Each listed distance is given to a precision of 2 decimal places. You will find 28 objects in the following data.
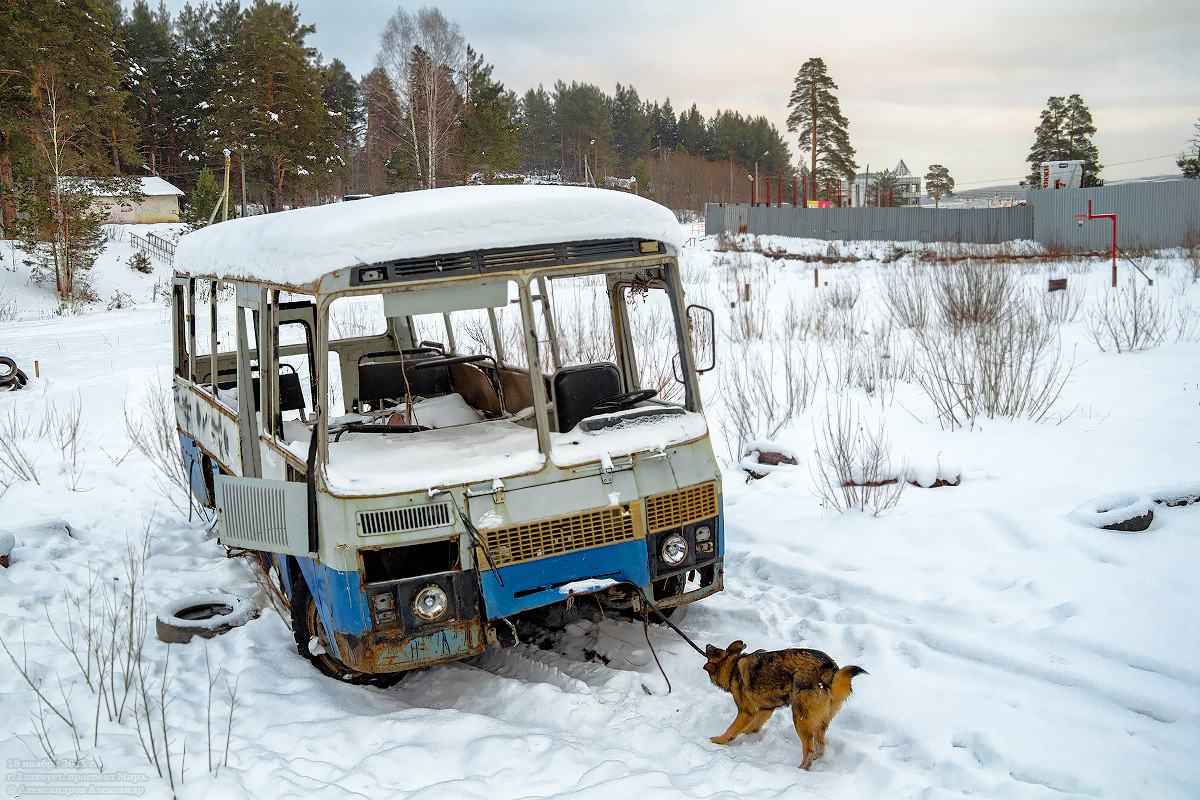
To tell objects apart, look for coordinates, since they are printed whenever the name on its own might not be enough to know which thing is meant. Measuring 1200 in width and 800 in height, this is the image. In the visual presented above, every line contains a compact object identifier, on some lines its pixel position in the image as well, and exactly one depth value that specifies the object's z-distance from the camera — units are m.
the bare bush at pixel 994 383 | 8.56
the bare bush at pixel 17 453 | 8.04
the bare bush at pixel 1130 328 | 11.59
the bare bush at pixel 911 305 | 13.67
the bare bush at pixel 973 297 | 12.16
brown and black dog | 3.45
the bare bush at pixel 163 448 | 7.83
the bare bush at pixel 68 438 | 8.27
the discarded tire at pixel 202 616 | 4.90
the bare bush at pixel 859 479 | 6.45
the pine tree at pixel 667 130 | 94.44
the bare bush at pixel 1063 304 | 14.10
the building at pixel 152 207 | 48.12
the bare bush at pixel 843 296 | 17.42
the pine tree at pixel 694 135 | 93.00
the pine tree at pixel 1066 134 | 59.72
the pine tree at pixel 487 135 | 34.41
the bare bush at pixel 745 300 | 15.11
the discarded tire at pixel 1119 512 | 5.21
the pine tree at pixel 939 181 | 88.94
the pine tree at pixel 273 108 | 41.56
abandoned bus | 3.90
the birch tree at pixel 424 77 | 31.64
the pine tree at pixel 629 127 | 83.62
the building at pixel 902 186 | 63.91
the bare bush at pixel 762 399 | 9.03
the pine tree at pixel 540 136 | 77.38
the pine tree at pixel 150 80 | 51.06
